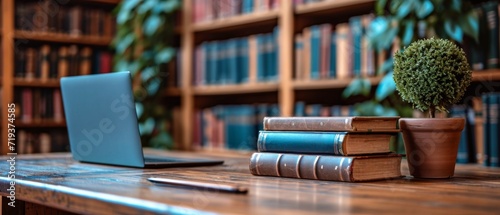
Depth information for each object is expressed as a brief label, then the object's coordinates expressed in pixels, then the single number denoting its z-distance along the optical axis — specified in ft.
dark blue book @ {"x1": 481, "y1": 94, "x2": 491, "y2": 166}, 7.60
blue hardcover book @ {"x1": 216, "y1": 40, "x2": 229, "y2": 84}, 11.64
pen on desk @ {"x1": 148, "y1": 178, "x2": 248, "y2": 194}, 3.27
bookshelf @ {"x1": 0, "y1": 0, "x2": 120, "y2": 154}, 12.09
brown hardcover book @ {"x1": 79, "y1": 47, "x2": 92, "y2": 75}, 13.21
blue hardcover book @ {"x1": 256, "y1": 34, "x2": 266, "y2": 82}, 10.91
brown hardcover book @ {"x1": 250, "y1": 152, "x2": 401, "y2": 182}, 3.99
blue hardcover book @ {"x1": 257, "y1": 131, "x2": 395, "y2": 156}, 4.06
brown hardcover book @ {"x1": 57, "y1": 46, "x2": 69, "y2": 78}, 12.96
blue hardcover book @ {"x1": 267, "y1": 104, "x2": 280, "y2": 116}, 10.88
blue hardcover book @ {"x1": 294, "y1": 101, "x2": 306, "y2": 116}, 10.41
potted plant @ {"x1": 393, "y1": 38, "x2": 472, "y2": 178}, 4.13
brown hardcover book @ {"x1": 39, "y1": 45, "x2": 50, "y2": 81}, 12.73
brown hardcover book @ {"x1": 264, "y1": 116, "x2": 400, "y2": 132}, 4.11
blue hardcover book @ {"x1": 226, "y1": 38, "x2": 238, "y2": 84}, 11.43
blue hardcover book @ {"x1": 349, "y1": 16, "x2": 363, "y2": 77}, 9.38
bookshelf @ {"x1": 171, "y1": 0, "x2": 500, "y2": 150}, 9.92
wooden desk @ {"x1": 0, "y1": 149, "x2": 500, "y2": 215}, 2.81
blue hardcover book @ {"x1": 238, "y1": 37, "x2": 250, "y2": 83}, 11.25
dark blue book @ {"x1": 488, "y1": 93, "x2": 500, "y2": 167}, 7.52
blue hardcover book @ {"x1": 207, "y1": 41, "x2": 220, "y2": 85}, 11.82
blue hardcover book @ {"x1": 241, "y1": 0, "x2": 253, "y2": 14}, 11.14
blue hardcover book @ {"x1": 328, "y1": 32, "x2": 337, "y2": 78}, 9.82
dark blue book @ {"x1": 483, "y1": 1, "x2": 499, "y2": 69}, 7.90
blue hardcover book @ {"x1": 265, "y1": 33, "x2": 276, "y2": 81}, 10.79
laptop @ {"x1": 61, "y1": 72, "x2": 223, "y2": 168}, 4.87
